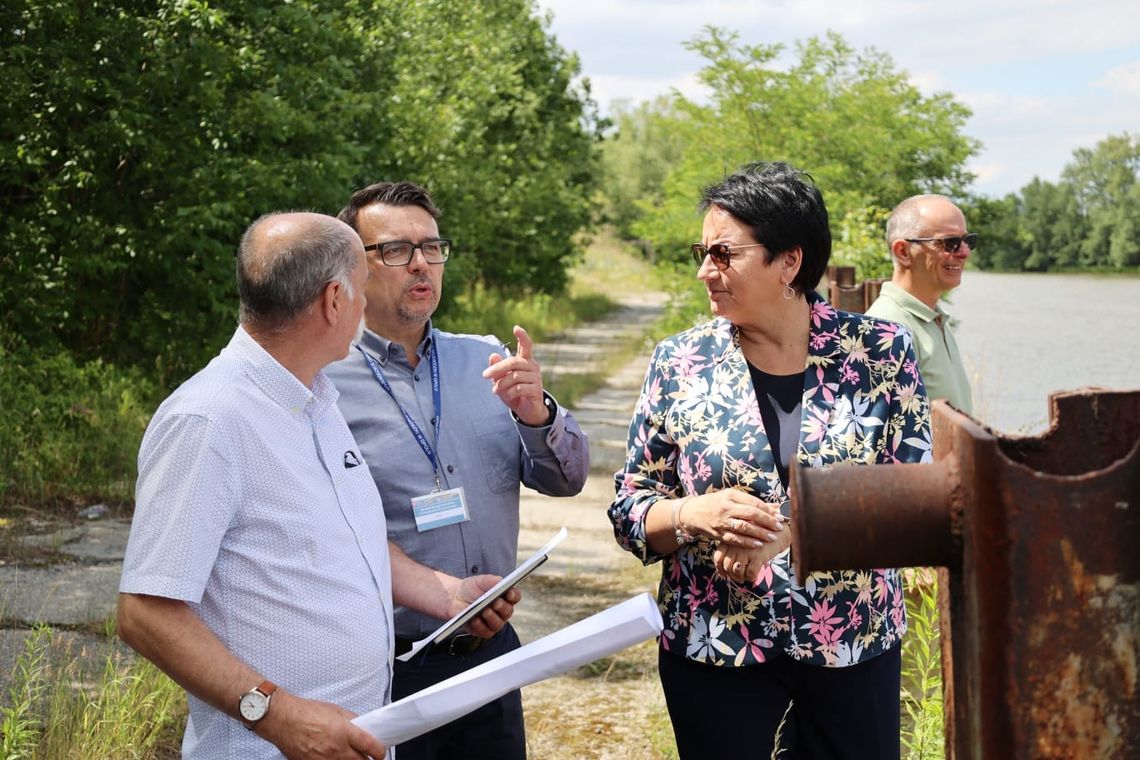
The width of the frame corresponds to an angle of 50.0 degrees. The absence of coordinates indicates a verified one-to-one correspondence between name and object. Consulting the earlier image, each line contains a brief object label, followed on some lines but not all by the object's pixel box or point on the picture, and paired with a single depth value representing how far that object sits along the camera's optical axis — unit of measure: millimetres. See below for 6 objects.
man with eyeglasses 2934
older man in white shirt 2158
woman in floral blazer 2689
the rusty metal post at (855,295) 6457
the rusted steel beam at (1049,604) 837
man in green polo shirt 4609
